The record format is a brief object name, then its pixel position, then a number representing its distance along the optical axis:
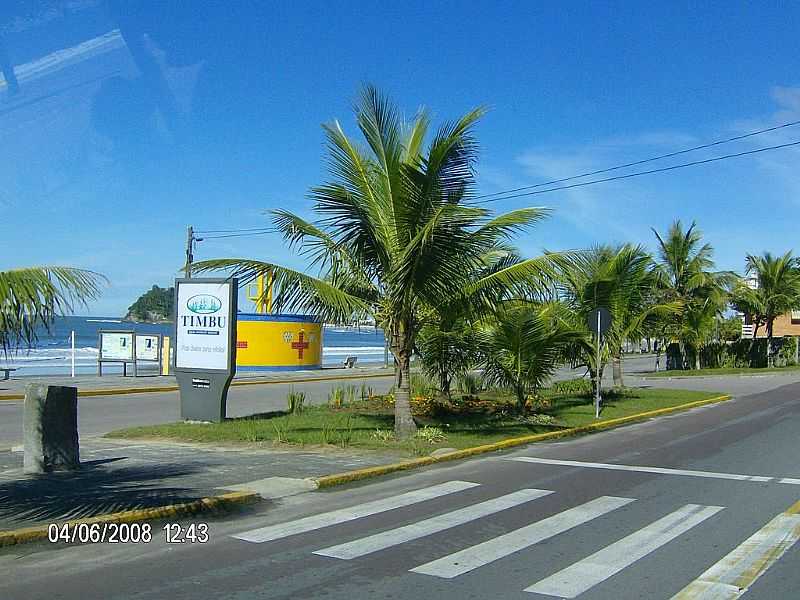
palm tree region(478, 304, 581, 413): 17.66
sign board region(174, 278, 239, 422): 16.67
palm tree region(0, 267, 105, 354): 7.11
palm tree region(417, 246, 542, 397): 14.53
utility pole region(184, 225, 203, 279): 39.44
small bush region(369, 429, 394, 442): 14.06
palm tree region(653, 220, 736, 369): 41.19
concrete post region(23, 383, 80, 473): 10.38
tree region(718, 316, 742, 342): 59.96
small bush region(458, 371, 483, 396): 22.81
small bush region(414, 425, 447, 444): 13.95
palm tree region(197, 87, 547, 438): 13.05
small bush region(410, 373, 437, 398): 21.45
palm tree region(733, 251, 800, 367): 46.56
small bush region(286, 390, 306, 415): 18.80
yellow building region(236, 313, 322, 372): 37.12
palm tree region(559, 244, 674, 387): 22.83
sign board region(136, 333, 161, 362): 34.25
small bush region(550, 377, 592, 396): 26.38
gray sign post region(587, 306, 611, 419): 19.44
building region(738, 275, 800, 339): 69.31
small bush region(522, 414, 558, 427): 17.38
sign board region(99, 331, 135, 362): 33.38
